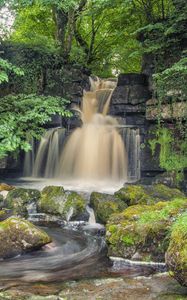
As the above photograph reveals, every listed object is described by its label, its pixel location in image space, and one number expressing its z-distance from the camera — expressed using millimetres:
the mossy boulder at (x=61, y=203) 9664
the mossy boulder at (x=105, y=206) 9133
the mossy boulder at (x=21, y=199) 10086
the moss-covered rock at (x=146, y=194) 9836
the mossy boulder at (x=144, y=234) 6469
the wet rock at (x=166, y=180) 12769
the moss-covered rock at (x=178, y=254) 4664
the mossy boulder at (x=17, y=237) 6742
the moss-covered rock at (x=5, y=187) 11914
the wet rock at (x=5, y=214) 9497
